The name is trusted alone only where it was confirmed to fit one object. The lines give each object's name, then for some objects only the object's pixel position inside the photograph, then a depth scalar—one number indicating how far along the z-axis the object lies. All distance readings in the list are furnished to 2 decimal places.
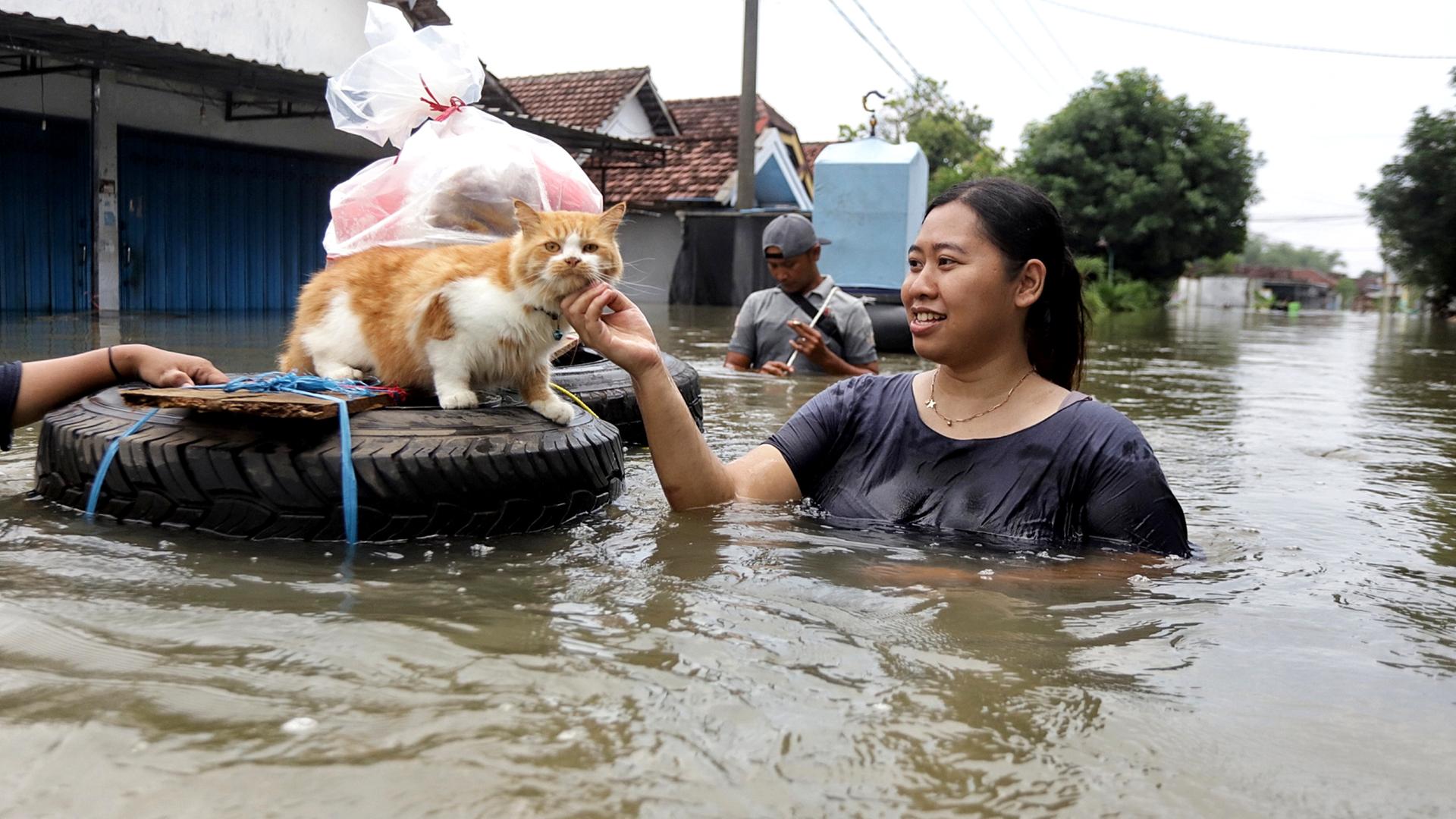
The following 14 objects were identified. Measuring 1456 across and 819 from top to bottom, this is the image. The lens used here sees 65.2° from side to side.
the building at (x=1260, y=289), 74.00
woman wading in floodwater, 3.02
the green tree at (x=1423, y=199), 32.25
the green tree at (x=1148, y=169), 37.00
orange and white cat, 3.16
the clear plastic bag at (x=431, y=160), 4.02
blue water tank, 13.10
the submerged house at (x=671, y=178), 23.62
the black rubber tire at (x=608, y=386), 4.91
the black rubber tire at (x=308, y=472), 3.07
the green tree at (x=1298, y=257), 158.50
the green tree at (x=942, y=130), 43.12
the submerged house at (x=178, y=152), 12.27
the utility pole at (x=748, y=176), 17.45
